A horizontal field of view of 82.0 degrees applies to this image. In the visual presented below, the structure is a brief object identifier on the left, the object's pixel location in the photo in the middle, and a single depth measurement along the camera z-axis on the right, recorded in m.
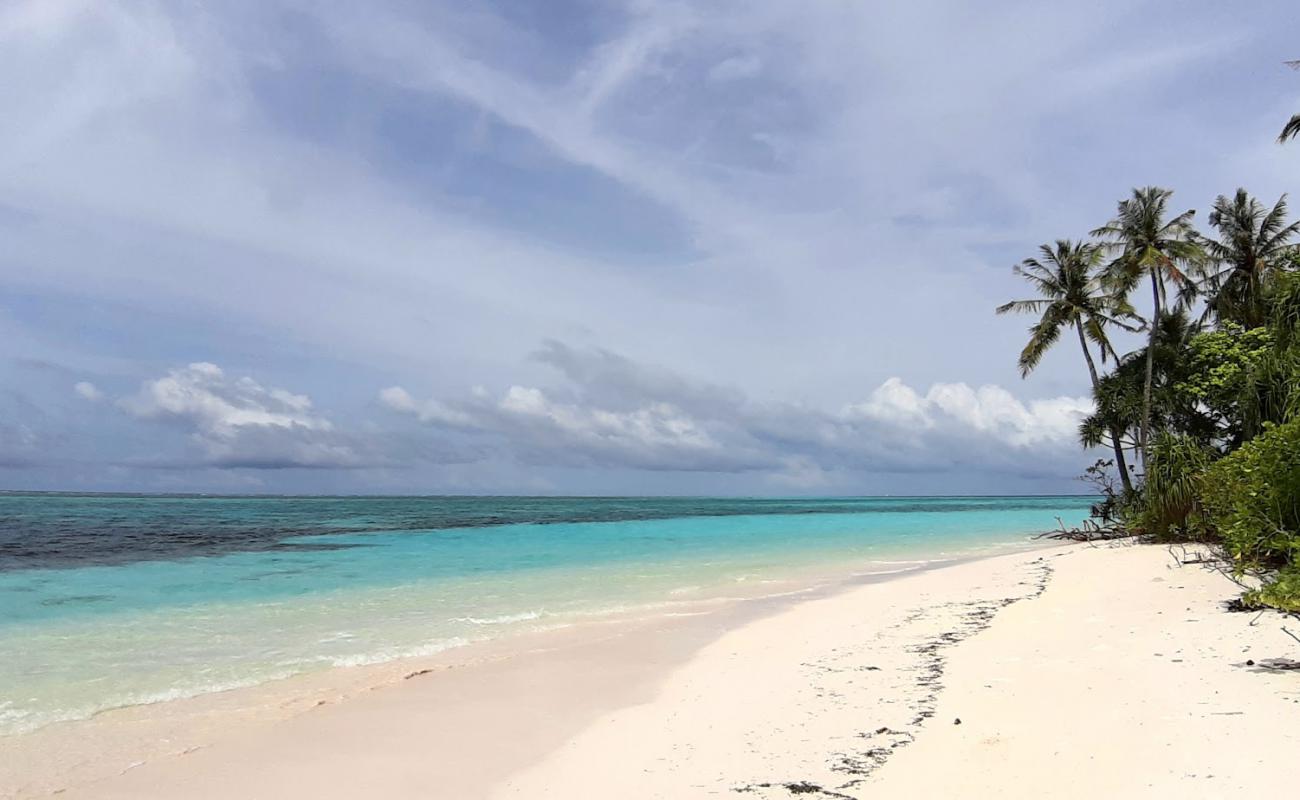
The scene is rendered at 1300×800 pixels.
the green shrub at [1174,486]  17.31
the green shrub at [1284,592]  6.01
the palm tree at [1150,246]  23.95
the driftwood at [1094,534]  23.55
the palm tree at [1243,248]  25.08
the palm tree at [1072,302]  26.74
